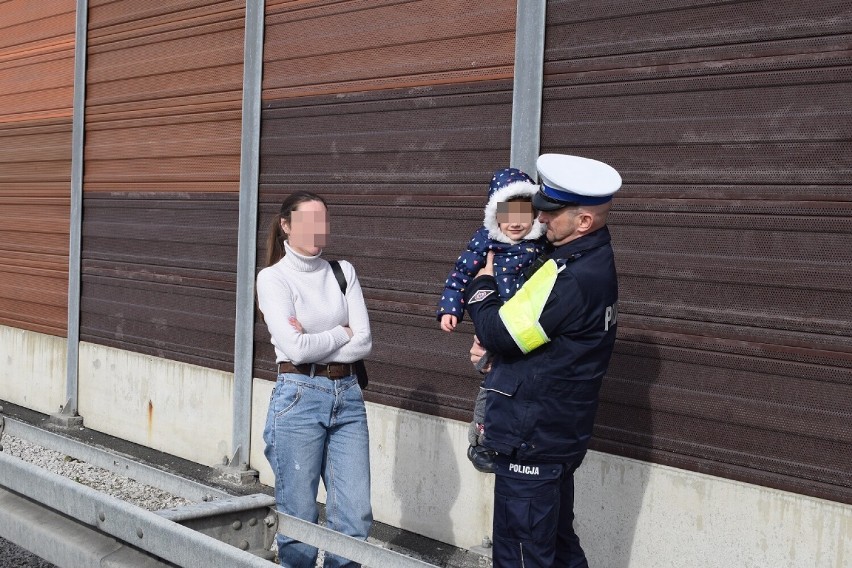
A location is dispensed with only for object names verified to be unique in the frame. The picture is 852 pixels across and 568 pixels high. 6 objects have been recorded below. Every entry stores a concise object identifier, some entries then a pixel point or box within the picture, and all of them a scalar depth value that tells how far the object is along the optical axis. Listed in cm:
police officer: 403
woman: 491
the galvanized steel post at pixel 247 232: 832
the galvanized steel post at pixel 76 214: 1026
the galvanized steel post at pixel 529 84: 630
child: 436
